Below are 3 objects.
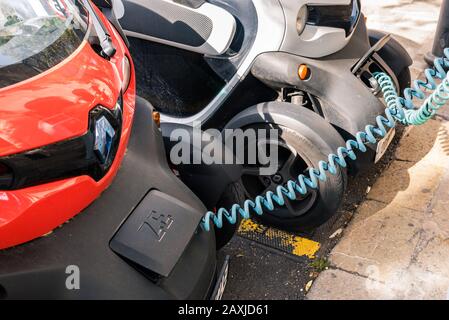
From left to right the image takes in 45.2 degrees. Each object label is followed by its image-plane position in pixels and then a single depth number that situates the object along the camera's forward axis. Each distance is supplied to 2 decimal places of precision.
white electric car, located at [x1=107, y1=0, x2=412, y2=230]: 2.77
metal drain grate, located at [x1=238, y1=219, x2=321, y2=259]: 2.92
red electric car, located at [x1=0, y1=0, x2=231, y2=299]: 1.65
